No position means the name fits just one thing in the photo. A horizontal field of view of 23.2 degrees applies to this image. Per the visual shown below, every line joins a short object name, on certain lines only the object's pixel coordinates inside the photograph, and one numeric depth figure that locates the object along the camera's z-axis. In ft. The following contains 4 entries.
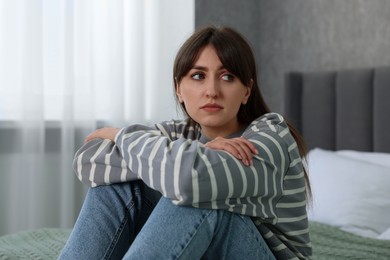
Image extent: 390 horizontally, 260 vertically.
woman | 5.39
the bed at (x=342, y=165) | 7.23
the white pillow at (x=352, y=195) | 8.00
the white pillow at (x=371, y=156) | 8.69
